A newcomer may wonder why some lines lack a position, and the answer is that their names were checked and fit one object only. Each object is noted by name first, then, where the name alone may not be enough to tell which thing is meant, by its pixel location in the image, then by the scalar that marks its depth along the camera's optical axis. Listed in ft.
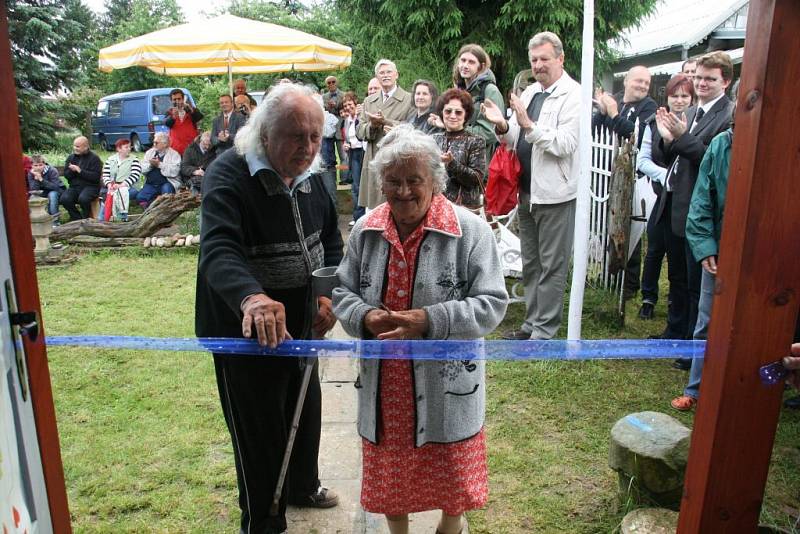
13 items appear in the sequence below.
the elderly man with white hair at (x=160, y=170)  37.81
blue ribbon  7.65
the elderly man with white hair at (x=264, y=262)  8.15
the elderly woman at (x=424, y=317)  7.74
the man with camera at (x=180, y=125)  39.86
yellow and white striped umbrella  37.32
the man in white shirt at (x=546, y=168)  16.16
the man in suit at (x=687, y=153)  15.15
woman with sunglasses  17.11
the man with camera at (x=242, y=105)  35.44
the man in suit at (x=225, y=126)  34.53
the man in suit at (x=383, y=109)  23.53
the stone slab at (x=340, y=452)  12.10
